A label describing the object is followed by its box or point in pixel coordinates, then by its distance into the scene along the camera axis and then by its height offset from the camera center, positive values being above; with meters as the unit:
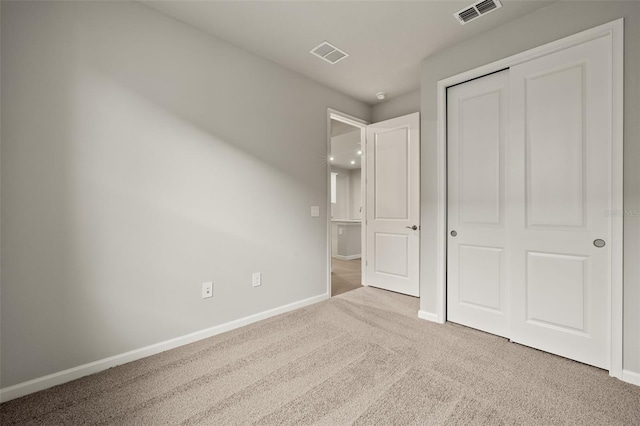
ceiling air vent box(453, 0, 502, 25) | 2.07 +1.53
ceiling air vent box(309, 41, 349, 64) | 2.63 +1.55
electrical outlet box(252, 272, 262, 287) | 2.75 -0.69
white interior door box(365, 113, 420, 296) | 3.52 +0.06
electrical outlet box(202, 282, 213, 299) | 2.40 -0.70
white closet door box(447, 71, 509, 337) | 2.40 +0.03
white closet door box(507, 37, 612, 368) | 1.91 +0.05
